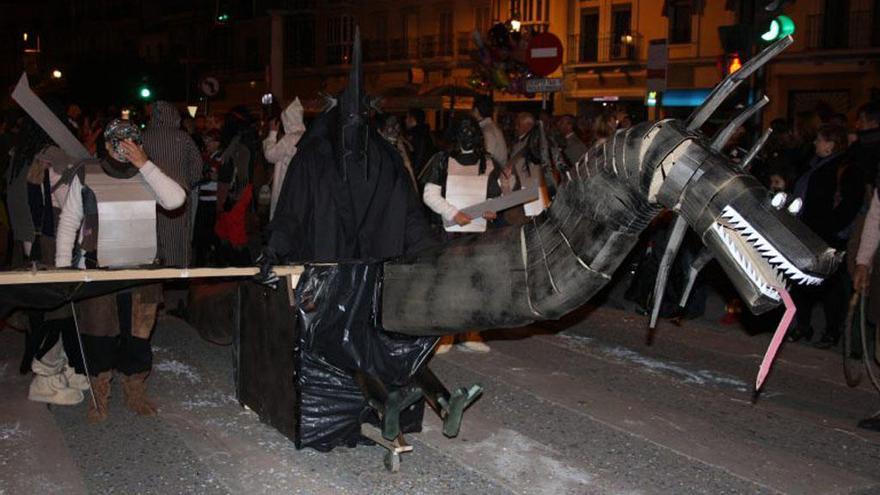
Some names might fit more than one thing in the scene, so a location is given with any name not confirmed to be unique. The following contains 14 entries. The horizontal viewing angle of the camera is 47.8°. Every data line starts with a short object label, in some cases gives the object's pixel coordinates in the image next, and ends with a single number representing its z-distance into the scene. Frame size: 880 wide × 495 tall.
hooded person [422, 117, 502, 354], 7.82
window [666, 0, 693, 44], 32.34
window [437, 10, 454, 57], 42.28
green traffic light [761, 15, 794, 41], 11.80
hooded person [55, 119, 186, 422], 5.96
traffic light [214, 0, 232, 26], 23.05
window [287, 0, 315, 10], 52.28
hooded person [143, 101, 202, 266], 8.07
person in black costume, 5.50
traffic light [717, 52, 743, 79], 12.51
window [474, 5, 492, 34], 40.06
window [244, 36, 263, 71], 56.84
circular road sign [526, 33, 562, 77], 14.51
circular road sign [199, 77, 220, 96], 21.31
